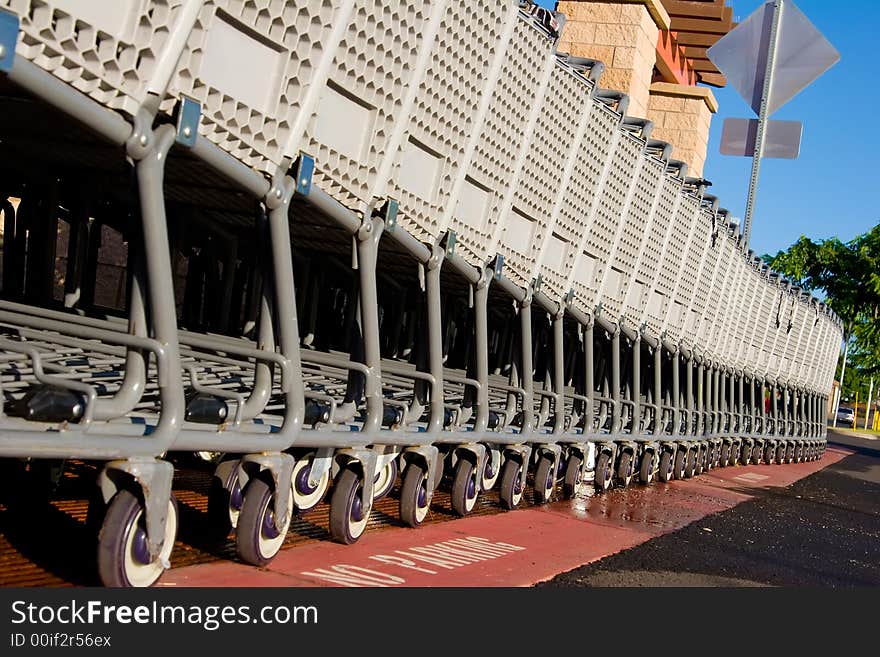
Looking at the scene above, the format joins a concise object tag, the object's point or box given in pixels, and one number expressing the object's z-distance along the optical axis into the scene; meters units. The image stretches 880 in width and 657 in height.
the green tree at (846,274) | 43.09
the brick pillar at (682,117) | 25.69
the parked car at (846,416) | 69.25
